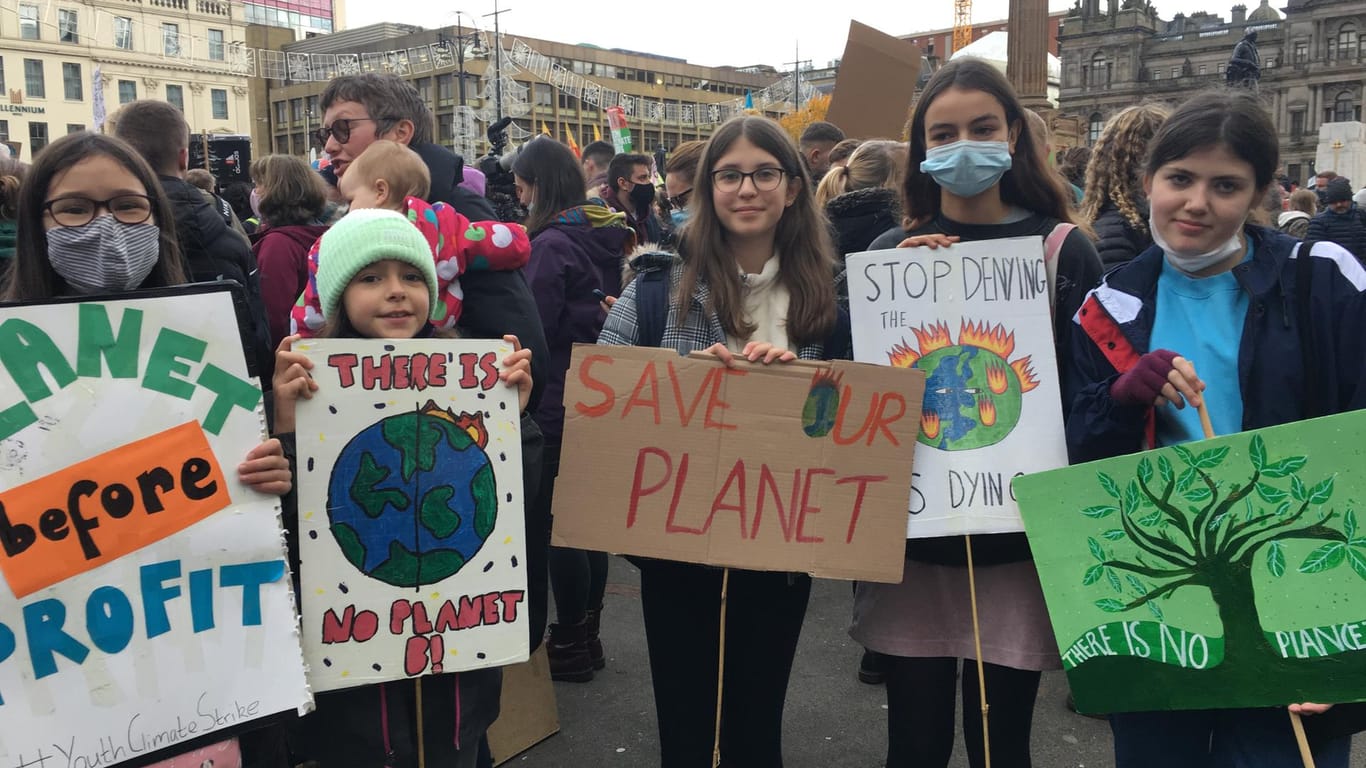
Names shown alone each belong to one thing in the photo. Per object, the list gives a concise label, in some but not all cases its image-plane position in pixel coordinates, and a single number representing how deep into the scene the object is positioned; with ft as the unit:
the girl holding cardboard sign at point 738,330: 8.14
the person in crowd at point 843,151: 18.58
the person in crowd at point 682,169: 16.74
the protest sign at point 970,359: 7.69
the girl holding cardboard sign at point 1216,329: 6.50
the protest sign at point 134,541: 5.84
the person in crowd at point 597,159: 27.17
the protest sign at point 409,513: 6.79
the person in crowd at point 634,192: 21.49
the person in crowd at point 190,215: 9.84
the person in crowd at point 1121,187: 11.96
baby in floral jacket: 8.61
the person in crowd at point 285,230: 11.53
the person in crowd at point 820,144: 20.86
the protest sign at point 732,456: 7.72
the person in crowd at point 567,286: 12.73
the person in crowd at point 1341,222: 28.81
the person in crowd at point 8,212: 9.61
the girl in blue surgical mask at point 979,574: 7.76
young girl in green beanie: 7.14
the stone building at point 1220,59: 209.15
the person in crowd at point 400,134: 10.25
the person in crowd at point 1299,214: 32.37
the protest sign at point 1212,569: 6.21
